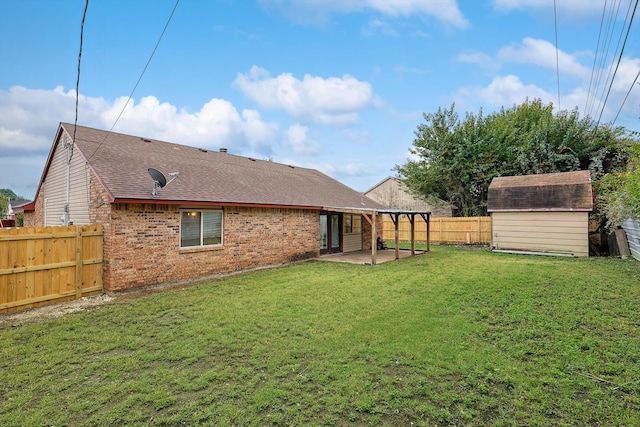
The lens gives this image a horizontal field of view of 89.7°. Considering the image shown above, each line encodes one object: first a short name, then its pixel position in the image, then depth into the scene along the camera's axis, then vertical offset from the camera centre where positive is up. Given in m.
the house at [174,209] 8.25 +0.27
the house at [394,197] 29.73 +1.97
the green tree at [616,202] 10.14 +0.47
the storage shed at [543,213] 13.91 +0.12
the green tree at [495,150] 19.31 +4.25
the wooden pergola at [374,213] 11.90 +0.13
